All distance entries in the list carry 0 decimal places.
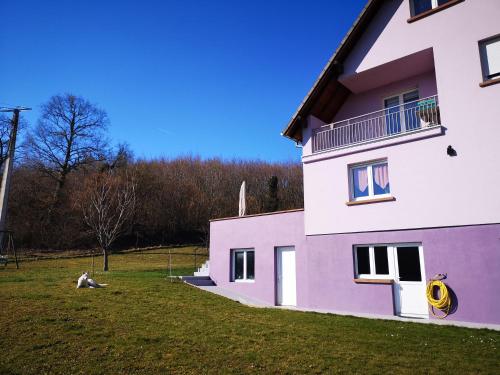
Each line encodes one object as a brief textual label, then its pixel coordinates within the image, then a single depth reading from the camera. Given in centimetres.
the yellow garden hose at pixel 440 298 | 1065
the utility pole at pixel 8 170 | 1630
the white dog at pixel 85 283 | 1408
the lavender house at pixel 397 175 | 1073
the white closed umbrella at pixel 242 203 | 1847
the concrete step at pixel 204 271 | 1889
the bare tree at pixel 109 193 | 3199
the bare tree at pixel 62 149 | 4238
